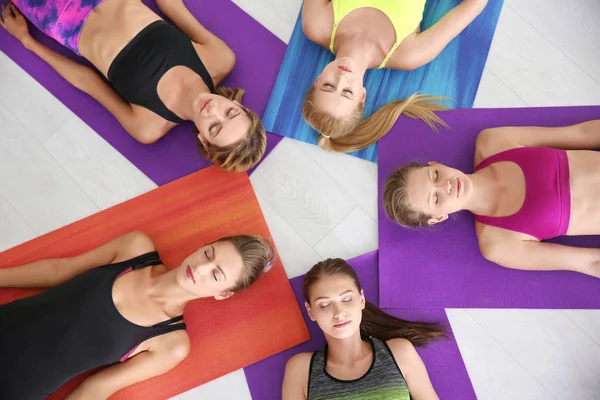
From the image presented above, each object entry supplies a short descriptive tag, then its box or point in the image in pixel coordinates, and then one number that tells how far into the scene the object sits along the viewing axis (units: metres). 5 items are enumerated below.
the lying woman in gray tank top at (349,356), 2.02
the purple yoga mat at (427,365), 2.32
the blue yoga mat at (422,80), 2.51
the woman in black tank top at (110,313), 2.03
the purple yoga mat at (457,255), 2.33
